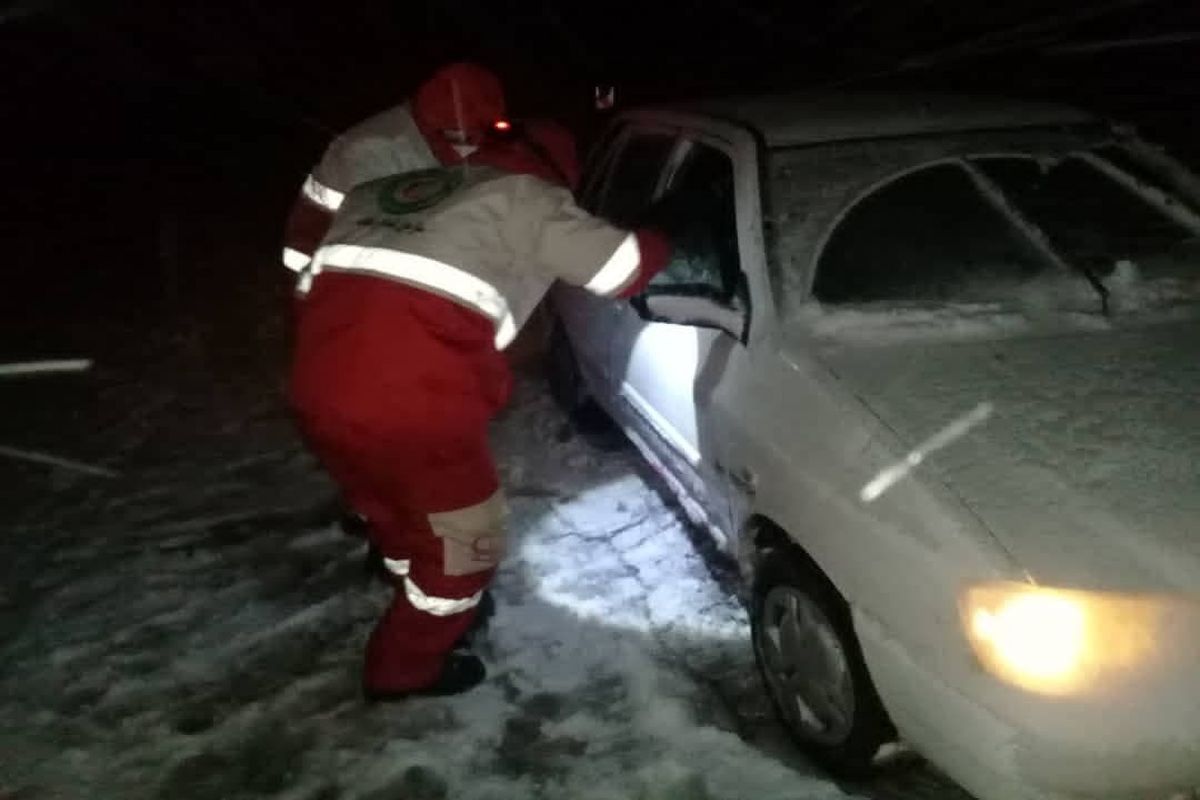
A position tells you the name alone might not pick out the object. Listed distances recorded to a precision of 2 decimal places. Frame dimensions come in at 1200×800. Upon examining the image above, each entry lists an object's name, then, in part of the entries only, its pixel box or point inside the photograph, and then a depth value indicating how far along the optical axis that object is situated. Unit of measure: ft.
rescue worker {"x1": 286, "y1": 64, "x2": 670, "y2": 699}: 9.45
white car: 7.31
